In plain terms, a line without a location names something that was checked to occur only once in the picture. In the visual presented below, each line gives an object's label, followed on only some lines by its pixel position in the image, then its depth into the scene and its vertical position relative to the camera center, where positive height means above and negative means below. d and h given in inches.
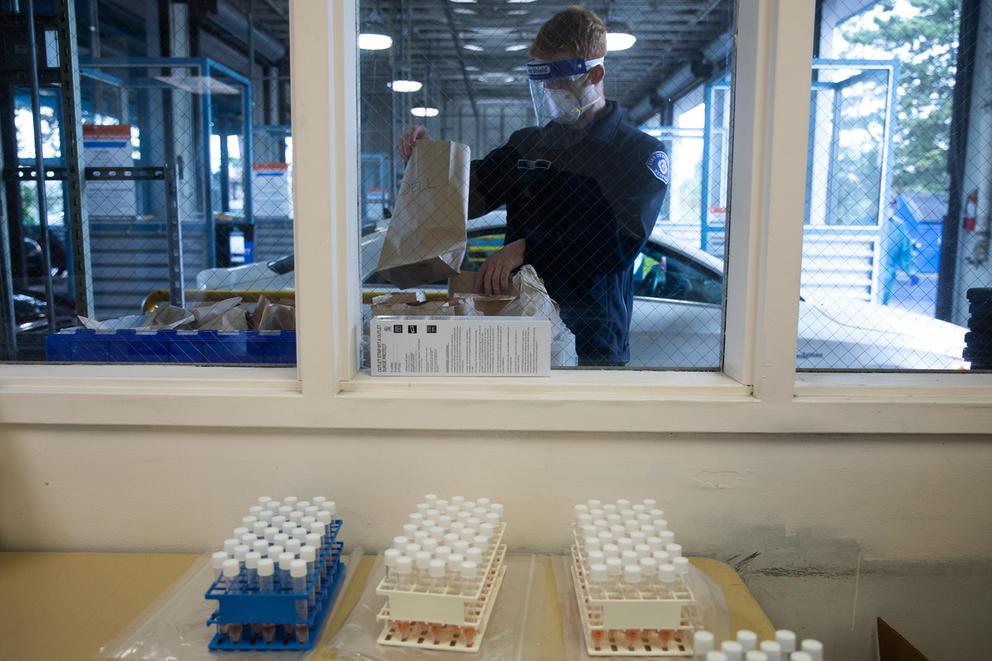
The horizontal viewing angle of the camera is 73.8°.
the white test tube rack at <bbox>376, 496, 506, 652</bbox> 34.8 -19.2
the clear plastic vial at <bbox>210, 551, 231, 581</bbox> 35.7 -16.6
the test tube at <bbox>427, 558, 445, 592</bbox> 34.9 -16.7
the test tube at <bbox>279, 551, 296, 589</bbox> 35.0 -16.6
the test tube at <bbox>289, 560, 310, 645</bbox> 34.5 -18.0
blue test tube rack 34.6 -19.1
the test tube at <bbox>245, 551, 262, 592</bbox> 35.2 -16.9
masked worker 56.9 +5.6
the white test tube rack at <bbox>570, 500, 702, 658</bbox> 34.4 -19.3
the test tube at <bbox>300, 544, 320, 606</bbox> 35.9 -16.5
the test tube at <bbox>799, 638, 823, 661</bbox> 29.7 -17.7
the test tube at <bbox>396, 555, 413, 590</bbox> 35.2 -17.0
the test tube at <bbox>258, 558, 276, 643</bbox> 34.5 -17.5
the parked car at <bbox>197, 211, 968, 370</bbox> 52.9 -5.9
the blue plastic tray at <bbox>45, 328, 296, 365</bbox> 53.5 -7.7
